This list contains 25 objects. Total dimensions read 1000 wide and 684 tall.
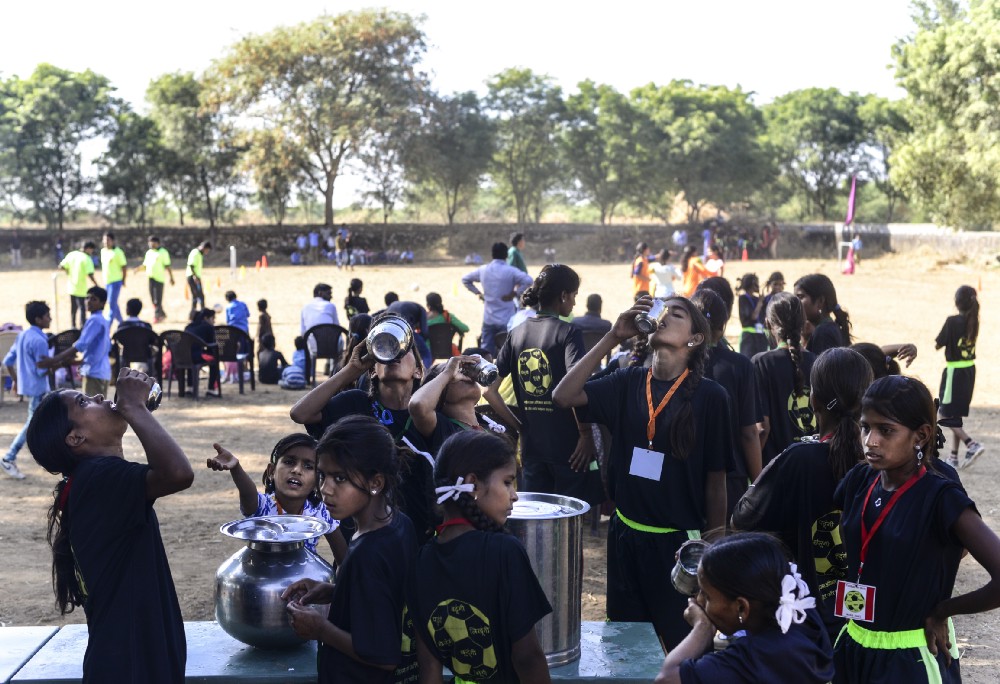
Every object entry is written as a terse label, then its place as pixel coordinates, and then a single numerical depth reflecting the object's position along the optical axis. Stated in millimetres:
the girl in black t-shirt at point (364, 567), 3029
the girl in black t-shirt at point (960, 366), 9219
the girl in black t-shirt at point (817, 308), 6090
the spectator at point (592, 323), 9570
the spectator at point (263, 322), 15354
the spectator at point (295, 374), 14391
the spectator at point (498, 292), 11312
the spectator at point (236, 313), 15055
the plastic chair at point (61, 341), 12685
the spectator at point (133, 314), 12977
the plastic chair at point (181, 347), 12969
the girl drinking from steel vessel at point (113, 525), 3090
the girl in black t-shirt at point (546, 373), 5848
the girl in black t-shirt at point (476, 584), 2906
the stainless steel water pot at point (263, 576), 3611
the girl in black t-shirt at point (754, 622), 2518
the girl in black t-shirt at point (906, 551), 2992
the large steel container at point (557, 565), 3639
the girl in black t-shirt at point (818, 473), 3527
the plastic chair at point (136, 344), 12875
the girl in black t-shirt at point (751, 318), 9500
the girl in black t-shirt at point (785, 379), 5641
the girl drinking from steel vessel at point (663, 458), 4121
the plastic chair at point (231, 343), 13492
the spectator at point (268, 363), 14477
